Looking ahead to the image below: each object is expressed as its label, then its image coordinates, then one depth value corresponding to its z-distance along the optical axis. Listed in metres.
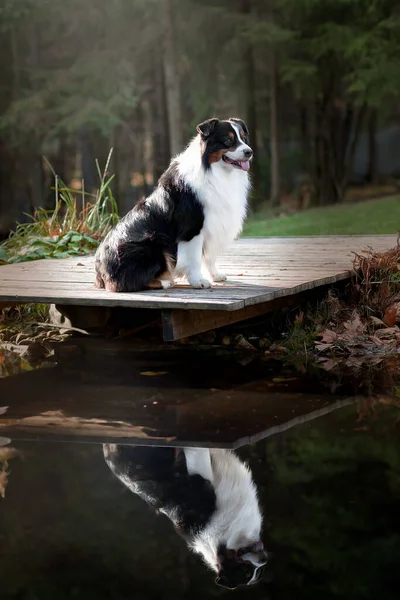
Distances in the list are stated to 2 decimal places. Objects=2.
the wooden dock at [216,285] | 5.07
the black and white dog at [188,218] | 5.21
